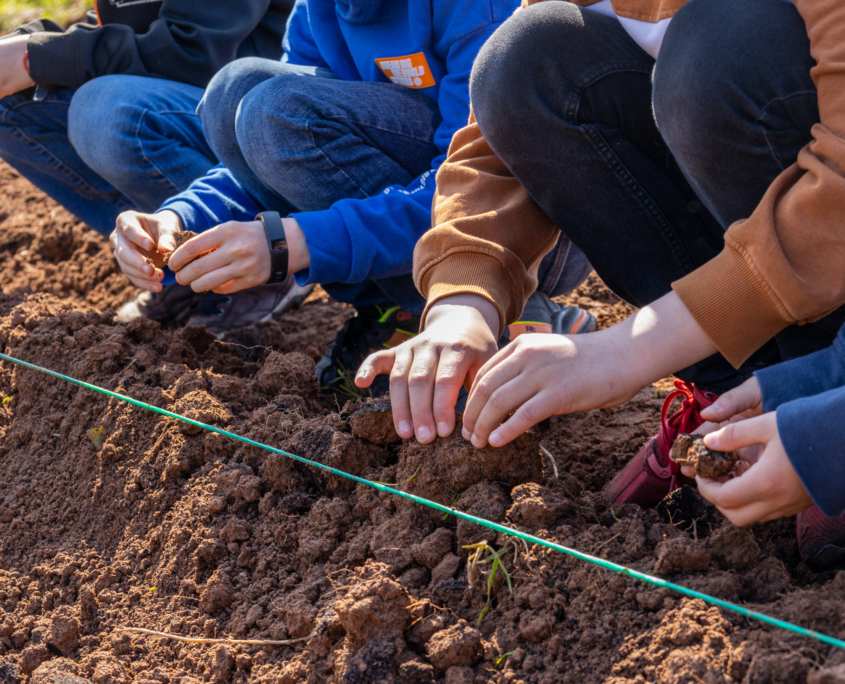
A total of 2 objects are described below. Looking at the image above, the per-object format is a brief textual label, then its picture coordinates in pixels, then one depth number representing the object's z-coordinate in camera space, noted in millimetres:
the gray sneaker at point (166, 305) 2541
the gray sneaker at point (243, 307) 2516
